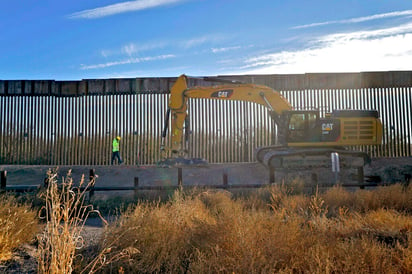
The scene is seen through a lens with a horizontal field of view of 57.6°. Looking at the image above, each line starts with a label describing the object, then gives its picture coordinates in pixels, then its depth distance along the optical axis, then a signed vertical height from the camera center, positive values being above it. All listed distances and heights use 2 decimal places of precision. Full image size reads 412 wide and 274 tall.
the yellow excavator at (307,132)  15.06 +0.59
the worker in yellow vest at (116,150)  18.98 -0.07
